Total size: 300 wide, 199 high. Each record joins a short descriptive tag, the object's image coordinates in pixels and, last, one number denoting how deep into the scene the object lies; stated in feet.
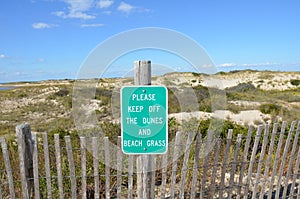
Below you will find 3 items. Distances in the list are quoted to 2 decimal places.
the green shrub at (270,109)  43.16
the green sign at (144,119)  7.66
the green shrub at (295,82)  125.31
